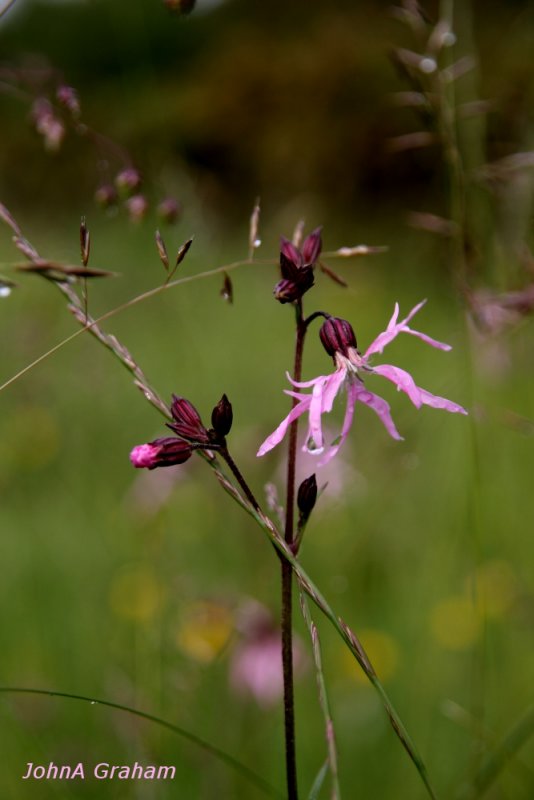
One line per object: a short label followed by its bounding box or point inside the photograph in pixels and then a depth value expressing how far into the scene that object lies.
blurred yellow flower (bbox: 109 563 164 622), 0.84
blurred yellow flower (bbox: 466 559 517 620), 0.83
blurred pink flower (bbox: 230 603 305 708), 0.72
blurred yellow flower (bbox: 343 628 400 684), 0.80
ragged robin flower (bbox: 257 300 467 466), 0.48
